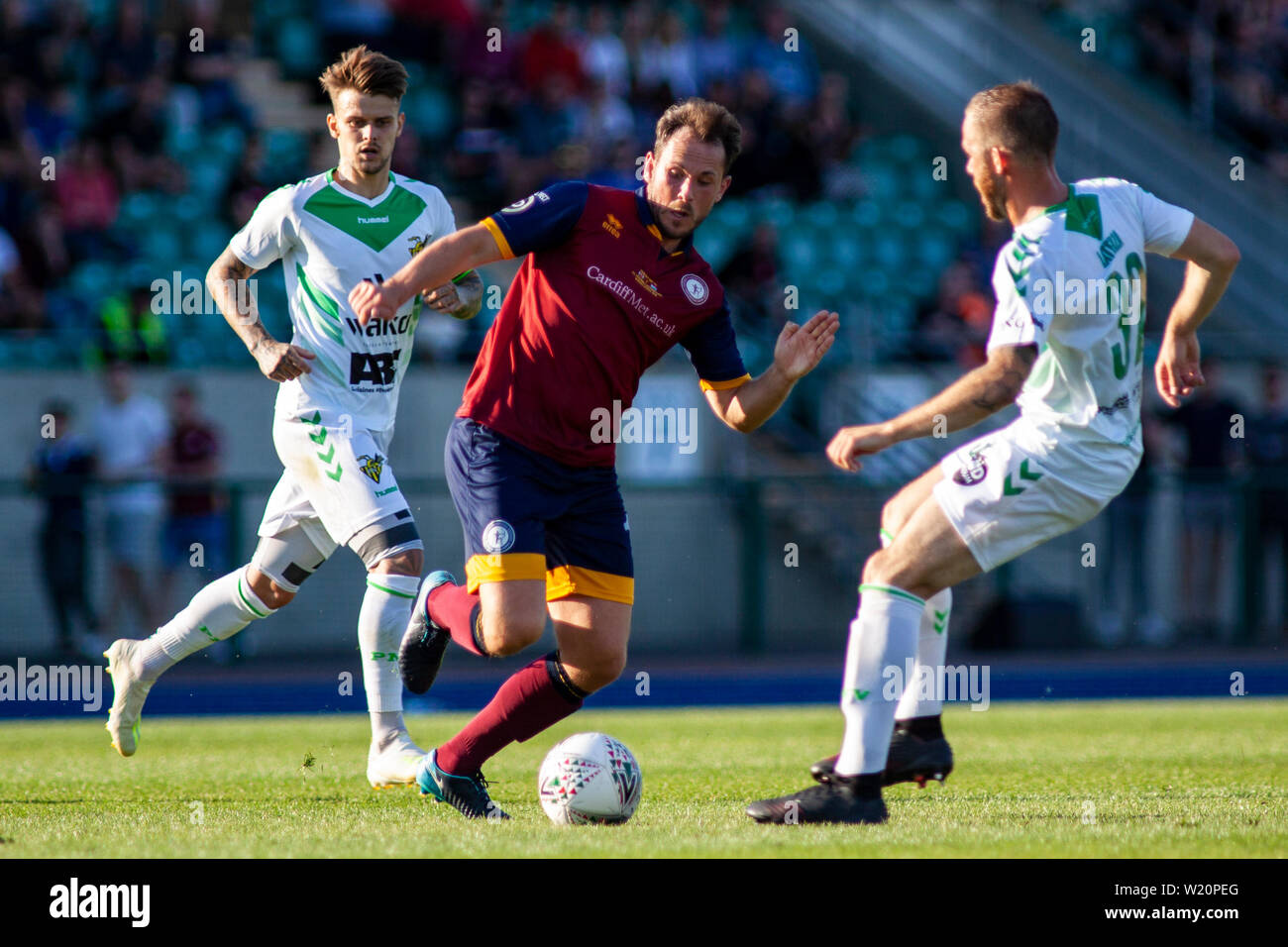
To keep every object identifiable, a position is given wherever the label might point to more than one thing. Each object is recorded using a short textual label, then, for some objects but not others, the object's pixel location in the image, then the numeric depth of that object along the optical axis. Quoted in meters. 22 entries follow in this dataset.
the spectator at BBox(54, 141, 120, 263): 15.02
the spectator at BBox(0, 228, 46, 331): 14.36
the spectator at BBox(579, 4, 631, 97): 17.92
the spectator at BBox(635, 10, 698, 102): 18.02
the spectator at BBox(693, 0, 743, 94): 18.34
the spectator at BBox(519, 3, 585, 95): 17.70
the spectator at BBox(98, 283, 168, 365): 14.16
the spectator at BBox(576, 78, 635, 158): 17.12
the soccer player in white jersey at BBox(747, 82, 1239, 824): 5.13
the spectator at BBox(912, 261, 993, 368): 15.76
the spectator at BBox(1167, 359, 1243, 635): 14.55
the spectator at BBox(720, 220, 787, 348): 15.76
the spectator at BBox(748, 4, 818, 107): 18.94
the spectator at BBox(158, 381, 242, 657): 13.32
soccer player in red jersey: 5.58
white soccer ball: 5.41
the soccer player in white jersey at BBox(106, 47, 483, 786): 6.50
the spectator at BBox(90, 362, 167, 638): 13.22
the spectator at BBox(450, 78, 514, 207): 16.75
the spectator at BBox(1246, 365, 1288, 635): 14.73
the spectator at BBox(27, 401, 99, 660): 13.09
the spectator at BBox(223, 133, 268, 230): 15.14
